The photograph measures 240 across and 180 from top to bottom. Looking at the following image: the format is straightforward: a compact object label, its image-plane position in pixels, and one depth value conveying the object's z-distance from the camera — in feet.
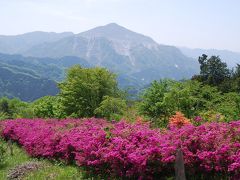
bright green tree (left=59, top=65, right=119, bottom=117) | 122.62
